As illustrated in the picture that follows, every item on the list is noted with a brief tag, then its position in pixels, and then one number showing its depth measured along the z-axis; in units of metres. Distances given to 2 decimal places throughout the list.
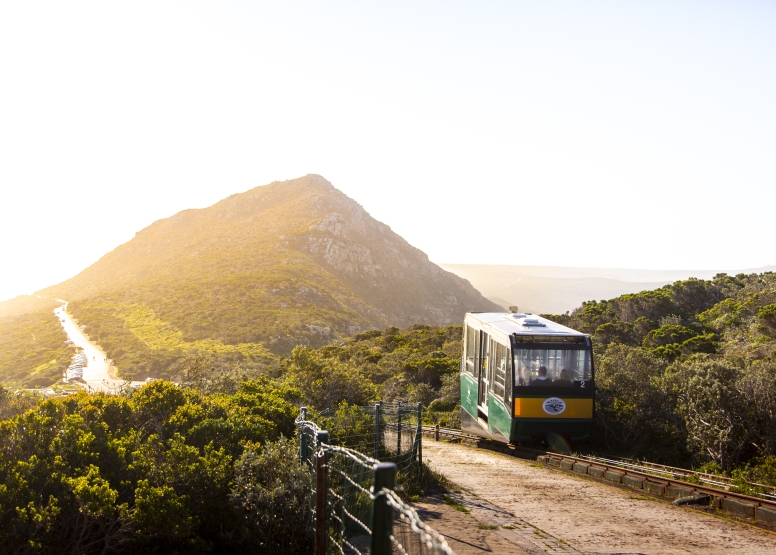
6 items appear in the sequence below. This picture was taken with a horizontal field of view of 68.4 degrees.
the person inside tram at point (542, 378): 15.67
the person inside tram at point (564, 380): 15.85
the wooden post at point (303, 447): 8.18
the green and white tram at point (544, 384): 15.70
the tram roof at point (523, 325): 16.38
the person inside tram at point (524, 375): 15.63
